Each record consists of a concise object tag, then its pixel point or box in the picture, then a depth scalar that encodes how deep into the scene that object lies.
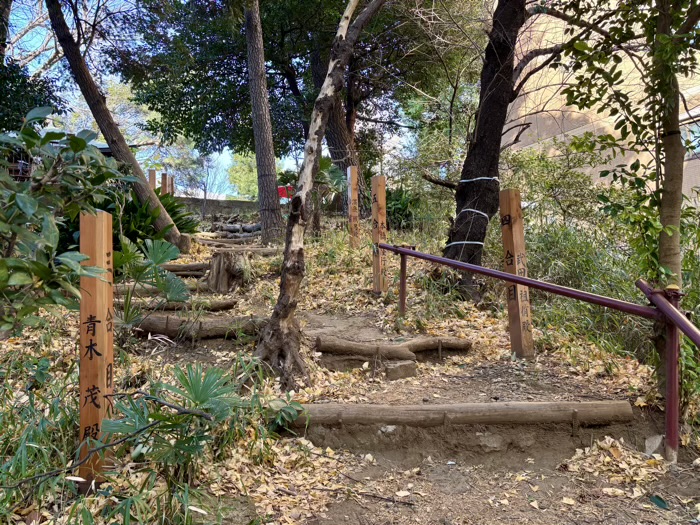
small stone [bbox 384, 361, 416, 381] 3.99
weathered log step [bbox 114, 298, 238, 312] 4.71
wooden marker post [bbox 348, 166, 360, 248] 7.58
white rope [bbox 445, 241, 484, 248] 5.64
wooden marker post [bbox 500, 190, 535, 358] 4.09
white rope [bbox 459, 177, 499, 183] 5.60
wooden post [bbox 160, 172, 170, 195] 13.37
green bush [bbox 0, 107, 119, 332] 1.27
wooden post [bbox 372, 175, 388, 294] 5.96
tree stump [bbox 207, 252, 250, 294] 6.28
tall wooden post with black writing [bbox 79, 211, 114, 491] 2.31
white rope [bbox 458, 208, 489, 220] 5.63
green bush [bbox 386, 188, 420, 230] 9.06
